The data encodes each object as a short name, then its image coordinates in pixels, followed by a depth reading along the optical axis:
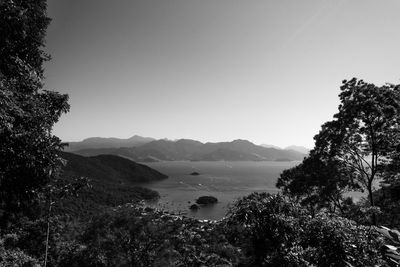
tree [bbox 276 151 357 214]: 19.16
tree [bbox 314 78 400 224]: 14.17
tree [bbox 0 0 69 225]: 6.30
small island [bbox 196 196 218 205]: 108.00
